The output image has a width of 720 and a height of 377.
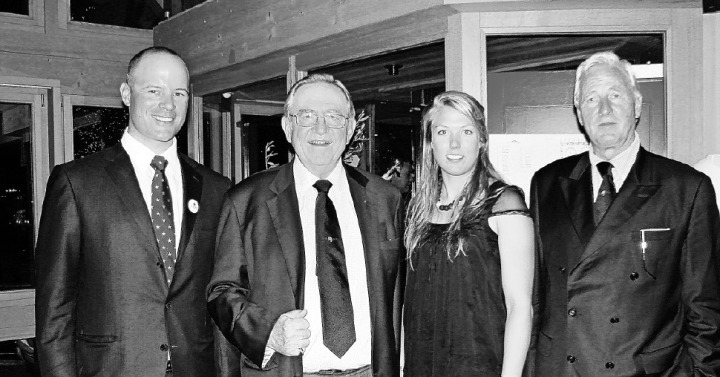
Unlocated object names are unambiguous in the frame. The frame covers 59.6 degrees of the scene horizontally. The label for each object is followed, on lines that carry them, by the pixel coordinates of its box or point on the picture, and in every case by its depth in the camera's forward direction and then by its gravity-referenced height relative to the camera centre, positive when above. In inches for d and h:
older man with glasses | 85.3 -10.9
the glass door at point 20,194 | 210.1 -1.7
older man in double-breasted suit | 82.2 -10.8
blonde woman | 84.8 -11.8
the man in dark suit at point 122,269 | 88.0 -11.6
